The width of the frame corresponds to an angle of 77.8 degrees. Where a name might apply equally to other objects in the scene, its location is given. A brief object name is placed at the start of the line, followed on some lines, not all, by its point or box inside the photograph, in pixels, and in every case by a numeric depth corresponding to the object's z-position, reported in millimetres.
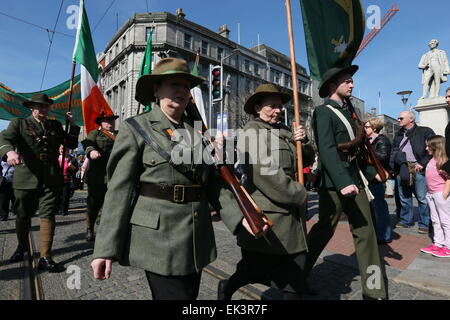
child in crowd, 4219
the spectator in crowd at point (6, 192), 6852
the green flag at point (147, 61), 6634
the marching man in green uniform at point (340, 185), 2547
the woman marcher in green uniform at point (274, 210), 2193
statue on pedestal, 11891
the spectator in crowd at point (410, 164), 5555
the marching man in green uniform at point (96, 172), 4793
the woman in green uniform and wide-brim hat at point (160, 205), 1587
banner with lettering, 7889
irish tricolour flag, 5160
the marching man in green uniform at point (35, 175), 3592
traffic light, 9070
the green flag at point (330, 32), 3137
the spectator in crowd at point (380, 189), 4742
